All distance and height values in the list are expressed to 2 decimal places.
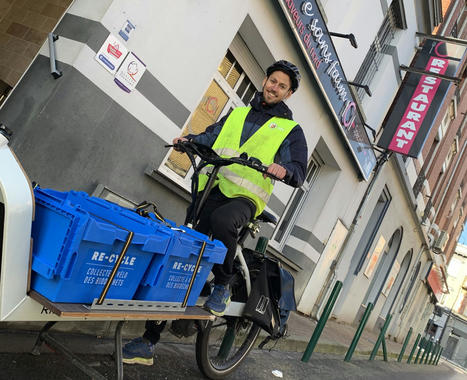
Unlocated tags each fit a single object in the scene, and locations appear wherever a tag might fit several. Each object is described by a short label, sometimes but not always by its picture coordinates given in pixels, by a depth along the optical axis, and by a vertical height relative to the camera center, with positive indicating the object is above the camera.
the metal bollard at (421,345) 14.39 +0.45
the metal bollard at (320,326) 6.07 -0.22
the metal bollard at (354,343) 7.78 -0.25
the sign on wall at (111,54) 4.30 +1.21
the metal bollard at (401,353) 12.13 -0.06
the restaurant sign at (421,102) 11.27 +5.72
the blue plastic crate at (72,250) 1.93 -0.27
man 3.16 +0.74
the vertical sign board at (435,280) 25.89 +4.69
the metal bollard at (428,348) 15.77 +0.48
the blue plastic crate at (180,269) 2.43 -0.18
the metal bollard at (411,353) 13.30 +0.06
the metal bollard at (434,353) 17.48 +0.51
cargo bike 1.89 -0.26
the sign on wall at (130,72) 4.52 +1.19
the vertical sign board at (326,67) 6.61 +3.58
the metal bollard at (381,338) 9.30 +0.04
